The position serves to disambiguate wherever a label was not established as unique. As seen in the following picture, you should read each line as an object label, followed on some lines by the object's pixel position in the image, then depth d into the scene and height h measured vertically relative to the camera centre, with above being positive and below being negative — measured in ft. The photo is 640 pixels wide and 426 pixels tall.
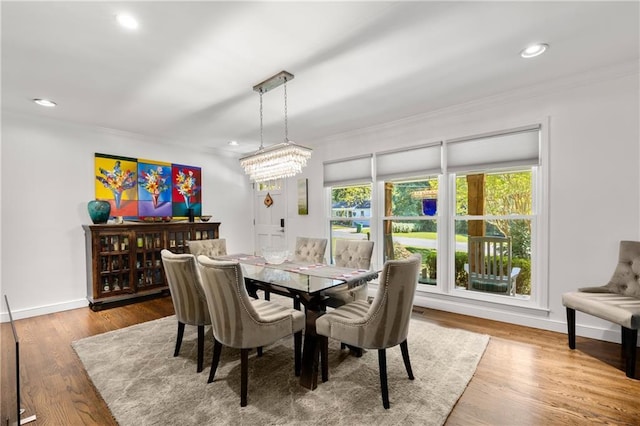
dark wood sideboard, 12.76 -2.22
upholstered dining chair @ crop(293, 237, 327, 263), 11.48 -1.62
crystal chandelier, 9.05 +1.69
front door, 18.42 -0.29
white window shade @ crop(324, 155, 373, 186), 14.62 +1.99
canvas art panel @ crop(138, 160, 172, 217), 15.14 +1.16
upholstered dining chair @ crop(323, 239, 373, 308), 9.33 -1.82
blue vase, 12.96 +0.02
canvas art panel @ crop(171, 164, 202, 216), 16.46 +1.18
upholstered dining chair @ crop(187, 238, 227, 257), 12.28 -1.60
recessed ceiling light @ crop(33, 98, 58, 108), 10.50 +3.95
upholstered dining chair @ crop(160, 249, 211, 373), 7.62 -2.20
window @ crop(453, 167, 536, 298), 10.87 -0.54
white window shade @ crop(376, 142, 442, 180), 12.46 +2.10
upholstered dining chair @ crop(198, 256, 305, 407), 6.18 -2.35
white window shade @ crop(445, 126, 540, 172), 10.36 +2.17
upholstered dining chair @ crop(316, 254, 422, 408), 6.10 -2.40
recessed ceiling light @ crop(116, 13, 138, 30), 6.07 +4.01
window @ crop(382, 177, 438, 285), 12.94 -0.61
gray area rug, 5.96 -4.18
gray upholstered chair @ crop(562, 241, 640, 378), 7.13 -2.50
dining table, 6.92 -1.94
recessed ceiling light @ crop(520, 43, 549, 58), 7.45 +4.11
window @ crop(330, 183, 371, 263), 14.98 -0.15
